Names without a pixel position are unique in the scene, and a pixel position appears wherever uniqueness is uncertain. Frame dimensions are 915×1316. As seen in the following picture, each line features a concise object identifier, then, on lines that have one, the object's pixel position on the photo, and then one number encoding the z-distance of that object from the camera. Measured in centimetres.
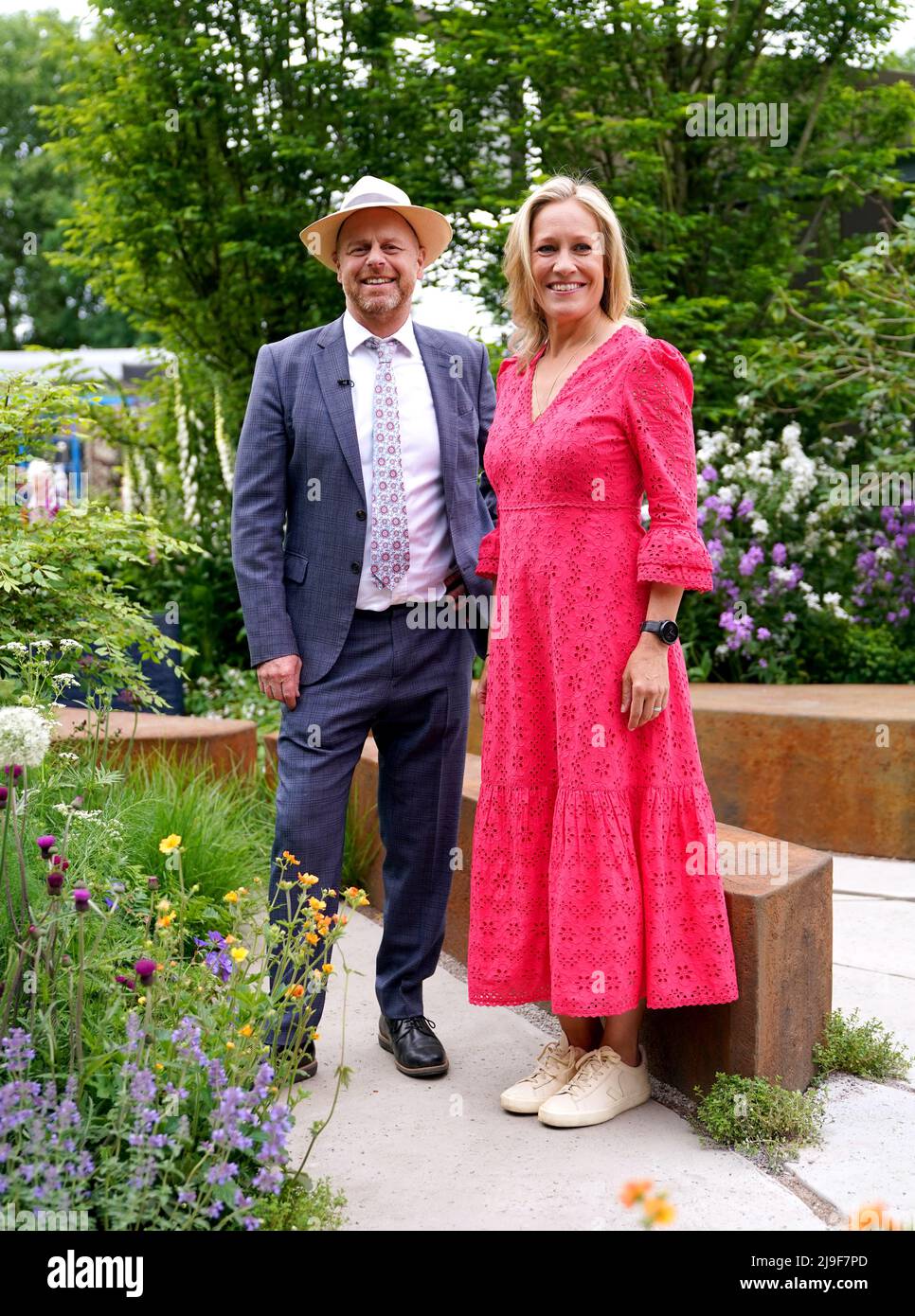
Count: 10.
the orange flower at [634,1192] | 144
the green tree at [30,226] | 4088
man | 323
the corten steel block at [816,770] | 506
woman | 283
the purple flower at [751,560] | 649
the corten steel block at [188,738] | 495
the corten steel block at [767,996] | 288
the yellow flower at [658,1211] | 145
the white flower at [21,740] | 216
